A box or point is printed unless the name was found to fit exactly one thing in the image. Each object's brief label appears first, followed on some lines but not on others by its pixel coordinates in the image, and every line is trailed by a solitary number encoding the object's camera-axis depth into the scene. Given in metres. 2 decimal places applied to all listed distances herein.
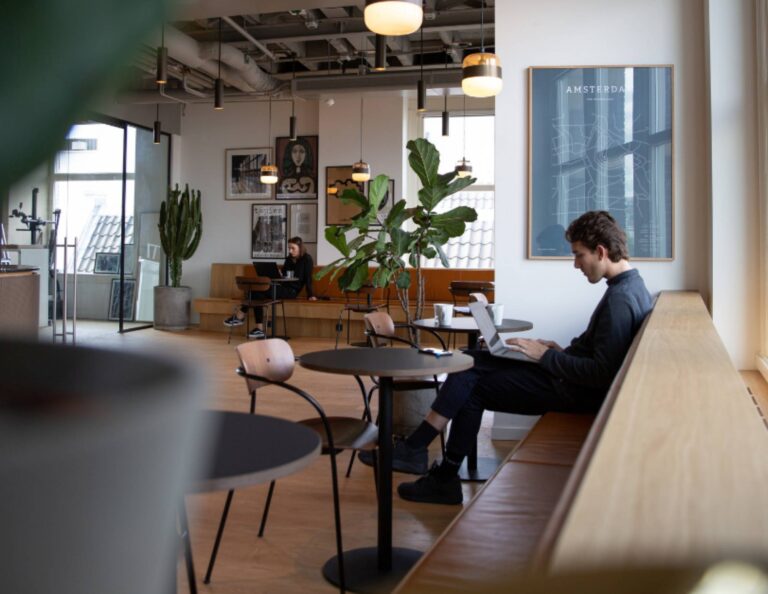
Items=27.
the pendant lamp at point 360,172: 10.37
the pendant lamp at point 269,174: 10.65
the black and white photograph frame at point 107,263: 11.20
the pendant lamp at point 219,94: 8.57
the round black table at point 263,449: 1.08
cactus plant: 11.73
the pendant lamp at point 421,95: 8.80
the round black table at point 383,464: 2.64
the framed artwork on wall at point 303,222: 12.20
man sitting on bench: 3.38
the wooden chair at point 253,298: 9.92
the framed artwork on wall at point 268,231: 12.34
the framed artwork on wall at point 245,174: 12.36
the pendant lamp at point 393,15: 3.90
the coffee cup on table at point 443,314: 4.41
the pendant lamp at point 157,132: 10.77
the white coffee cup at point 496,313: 4.36
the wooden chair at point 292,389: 2.66
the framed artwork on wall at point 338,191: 11.74
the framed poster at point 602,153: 4.59
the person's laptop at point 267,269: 10.58
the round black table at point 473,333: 3.98
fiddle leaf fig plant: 5.96
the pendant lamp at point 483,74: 4.61
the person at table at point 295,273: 10.72
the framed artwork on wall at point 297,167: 12.22
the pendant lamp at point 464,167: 10.44
